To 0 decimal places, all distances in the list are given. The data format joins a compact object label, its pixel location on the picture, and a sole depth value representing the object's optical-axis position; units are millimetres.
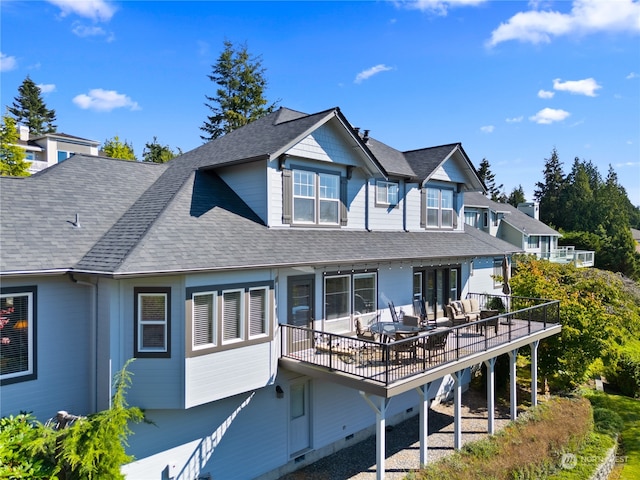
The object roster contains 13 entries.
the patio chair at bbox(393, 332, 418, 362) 10720
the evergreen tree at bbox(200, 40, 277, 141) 41719
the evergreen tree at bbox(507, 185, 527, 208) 89438
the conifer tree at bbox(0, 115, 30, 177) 24422
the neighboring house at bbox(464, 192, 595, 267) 40250
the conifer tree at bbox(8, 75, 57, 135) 66438
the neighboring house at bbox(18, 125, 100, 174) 43031
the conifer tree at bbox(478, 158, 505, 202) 88625
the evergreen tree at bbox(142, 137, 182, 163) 55625
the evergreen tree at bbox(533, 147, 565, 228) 81062
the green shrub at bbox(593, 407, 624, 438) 16234
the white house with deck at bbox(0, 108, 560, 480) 9062
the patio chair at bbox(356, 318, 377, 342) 12488
